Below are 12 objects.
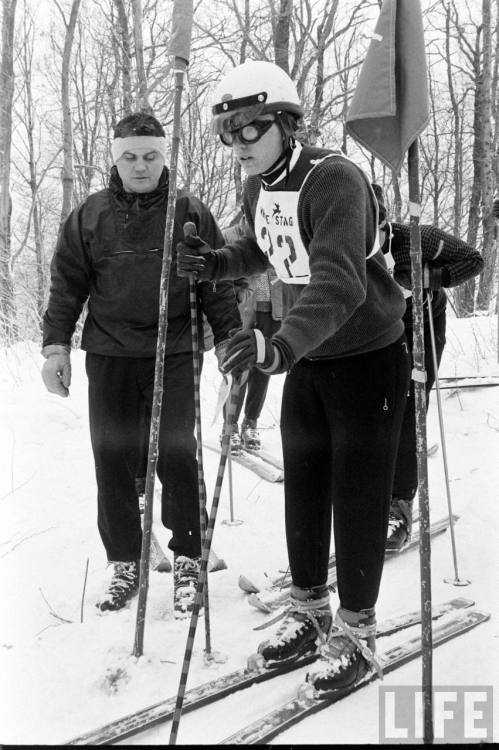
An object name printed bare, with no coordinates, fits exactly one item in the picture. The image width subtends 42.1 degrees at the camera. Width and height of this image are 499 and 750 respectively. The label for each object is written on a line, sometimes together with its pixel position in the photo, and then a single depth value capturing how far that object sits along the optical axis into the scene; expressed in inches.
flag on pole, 68.9
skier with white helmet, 79.5
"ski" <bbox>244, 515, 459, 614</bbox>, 108.0
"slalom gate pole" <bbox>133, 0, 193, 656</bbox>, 93.9
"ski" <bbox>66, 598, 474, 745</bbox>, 73.8
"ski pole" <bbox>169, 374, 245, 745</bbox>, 70.1
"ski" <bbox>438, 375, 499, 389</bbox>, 238.7
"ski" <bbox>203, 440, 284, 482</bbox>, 181.9
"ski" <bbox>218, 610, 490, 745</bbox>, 72.8
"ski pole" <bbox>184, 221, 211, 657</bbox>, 97.0
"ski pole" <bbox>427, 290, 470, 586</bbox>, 118.6
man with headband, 105.5
